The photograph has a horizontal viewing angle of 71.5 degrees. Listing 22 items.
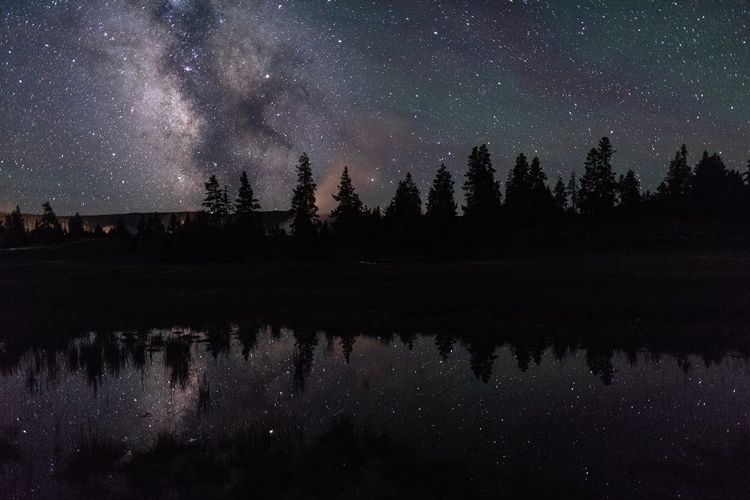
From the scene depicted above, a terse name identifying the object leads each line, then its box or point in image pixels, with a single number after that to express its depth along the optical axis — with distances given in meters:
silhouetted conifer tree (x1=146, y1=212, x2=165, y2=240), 107.81
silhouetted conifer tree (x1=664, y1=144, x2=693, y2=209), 102.75
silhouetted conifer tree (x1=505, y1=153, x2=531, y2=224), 95.12
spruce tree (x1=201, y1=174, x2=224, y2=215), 102.88
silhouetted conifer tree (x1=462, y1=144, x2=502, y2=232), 81.44
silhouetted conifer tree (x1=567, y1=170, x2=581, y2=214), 115.88
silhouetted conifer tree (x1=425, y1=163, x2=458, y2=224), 82.00
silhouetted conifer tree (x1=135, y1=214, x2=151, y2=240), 113.61
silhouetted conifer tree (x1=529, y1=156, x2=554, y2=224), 94.94
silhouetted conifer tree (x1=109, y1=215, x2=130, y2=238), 141.24
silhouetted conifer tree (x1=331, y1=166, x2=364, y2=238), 90.88
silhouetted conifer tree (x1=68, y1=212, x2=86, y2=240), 140.01
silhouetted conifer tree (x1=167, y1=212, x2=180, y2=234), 93.22
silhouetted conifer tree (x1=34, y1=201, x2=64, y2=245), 130.84
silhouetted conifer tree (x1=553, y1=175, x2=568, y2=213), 117.44
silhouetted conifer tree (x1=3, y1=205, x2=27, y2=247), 130.38
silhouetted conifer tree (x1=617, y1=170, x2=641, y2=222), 89.24
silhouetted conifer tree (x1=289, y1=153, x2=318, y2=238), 86.94
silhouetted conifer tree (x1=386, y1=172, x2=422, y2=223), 79.82
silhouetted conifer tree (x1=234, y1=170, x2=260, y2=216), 100.84
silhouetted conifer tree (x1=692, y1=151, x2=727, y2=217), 88.75
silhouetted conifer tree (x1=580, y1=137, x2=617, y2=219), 90.19
